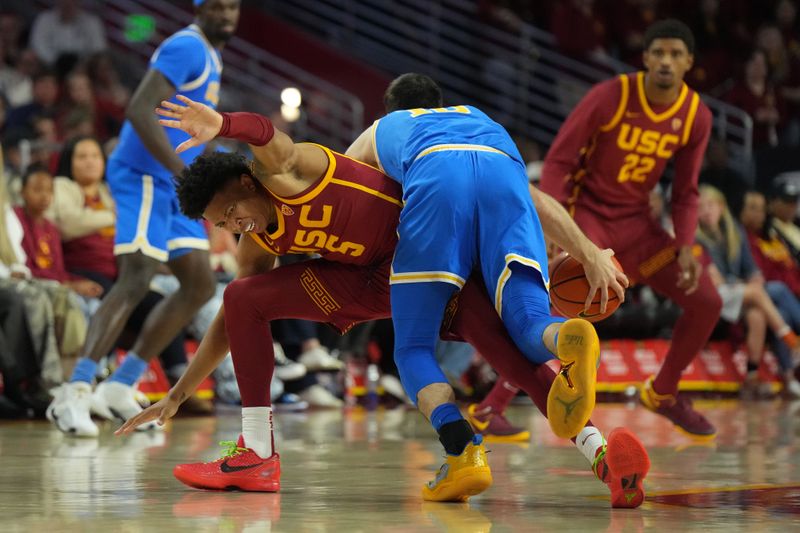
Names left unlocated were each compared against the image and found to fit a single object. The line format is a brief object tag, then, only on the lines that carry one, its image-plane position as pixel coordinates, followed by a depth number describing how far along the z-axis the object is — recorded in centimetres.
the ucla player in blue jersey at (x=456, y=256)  870
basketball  969
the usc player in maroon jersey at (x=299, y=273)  859
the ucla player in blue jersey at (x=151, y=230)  1394
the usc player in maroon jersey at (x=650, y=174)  1359
